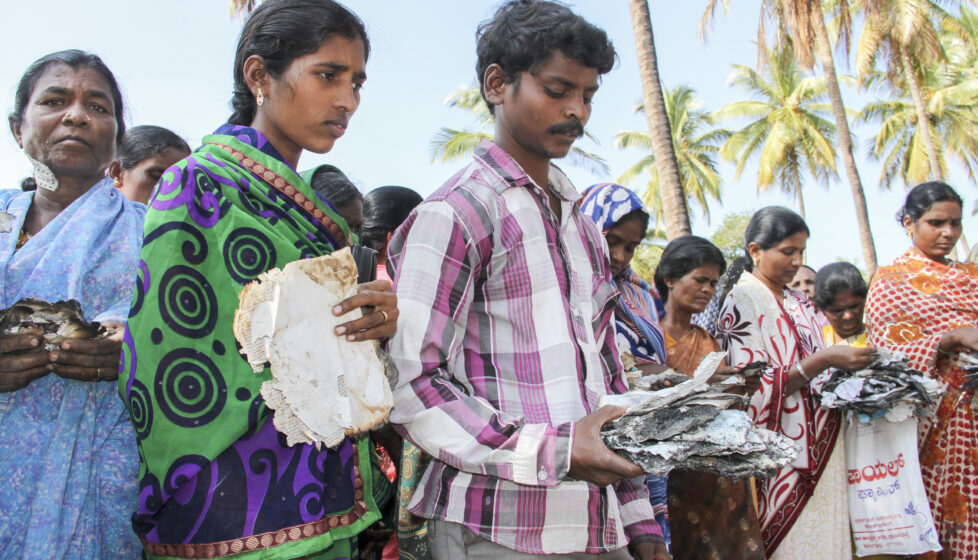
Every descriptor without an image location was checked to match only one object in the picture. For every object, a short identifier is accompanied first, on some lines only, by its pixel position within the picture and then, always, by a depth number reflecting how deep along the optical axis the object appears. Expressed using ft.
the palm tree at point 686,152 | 93.35
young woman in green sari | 4.43
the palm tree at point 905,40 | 57.00
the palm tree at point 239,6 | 43.32
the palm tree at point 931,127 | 81.76
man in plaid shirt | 4.59
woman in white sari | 11.69
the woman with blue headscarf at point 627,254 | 10.38
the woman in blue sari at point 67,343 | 5.08
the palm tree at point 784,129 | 87.30
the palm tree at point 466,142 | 70.59
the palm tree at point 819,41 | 47.09
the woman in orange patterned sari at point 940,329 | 13.20
